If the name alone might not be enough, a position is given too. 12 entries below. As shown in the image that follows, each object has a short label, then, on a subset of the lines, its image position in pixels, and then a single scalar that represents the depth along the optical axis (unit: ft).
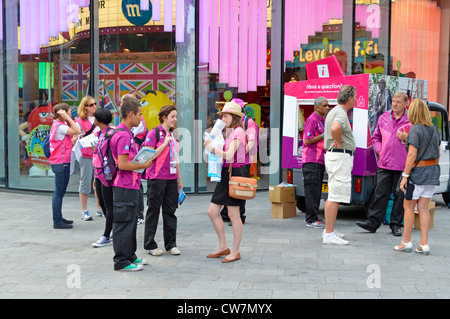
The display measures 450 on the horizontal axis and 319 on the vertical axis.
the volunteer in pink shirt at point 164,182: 21.16
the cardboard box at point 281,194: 29.89
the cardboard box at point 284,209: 30.09
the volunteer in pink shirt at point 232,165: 20.17
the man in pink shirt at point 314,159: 27.58
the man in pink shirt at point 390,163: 25.18
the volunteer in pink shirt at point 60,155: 26.96
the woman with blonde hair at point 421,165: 21.48
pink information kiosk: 27.20
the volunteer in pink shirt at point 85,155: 28.19
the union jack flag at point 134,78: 37.93
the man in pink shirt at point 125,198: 18.94
